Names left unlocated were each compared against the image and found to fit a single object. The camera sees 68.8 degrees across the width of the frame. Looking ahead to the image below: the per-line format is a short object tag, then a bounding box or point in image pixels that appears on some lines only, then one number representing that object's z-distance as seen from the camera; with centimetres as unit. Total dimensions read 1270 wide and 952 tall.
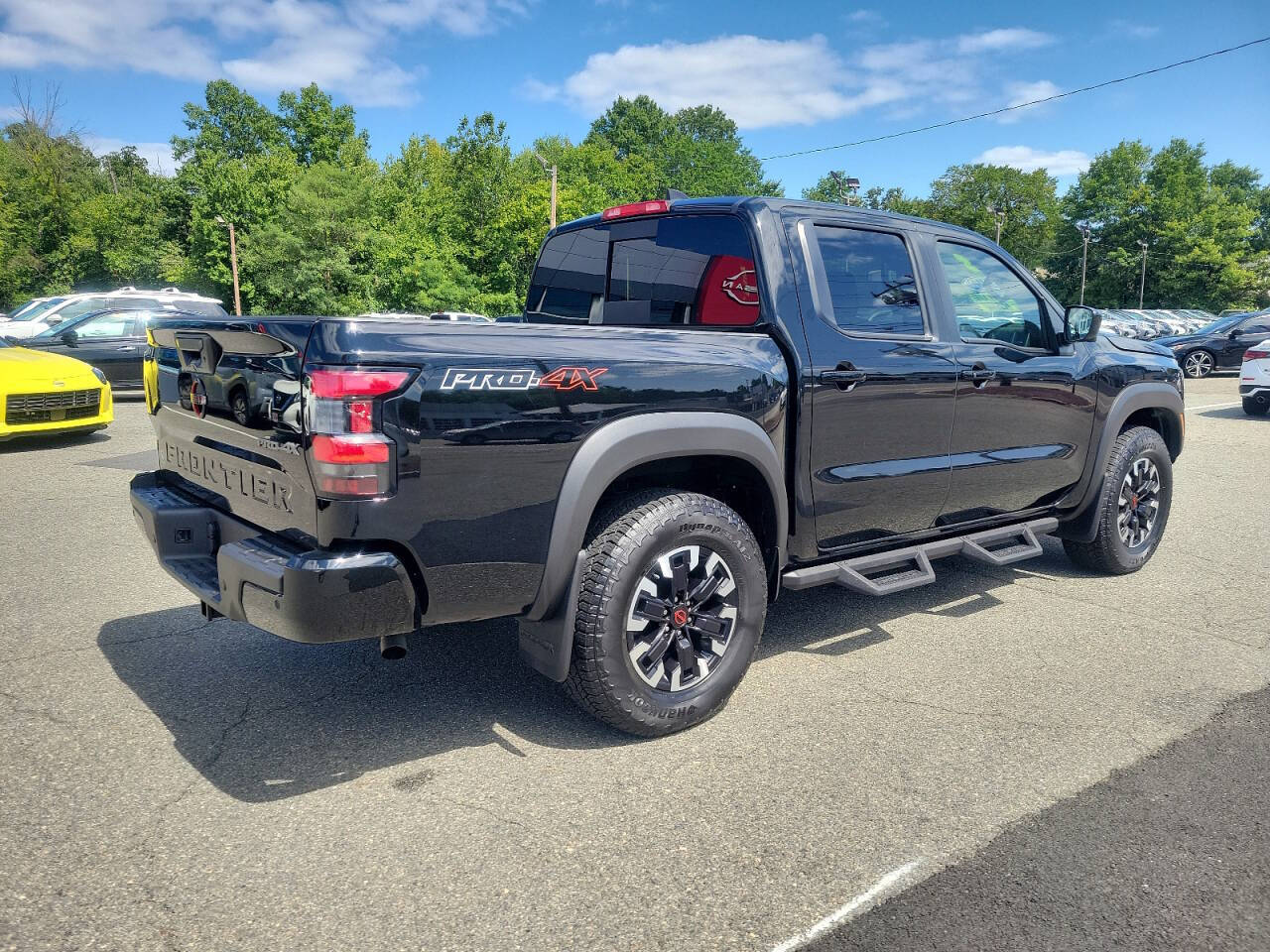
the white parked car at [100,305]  1614
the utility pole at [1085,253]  6360
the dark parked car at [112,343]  1364
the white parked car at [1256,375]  1335
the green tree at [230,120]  7394
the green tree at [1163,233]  6391
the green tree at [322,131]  6266
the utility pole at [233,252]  4659
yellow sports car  913
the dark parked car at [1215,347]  2122
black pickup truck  267
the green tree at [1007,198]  8625
